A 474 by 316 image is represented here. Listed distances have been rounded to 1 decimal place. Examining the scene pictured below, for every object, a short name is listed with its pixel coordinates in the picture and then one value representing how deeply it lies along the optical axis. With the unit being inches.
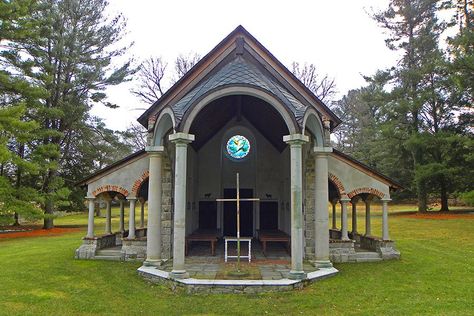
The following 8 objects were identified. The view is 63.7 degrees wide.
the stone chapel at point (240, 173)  349.7
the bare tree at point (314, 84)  1106.7
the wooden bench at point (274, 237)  466.6
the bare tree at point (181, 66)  1110.3
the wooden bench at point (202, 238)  462.0
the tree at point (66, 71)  816.3
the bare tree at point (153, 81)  1093.1
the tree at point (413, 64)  1039.0
